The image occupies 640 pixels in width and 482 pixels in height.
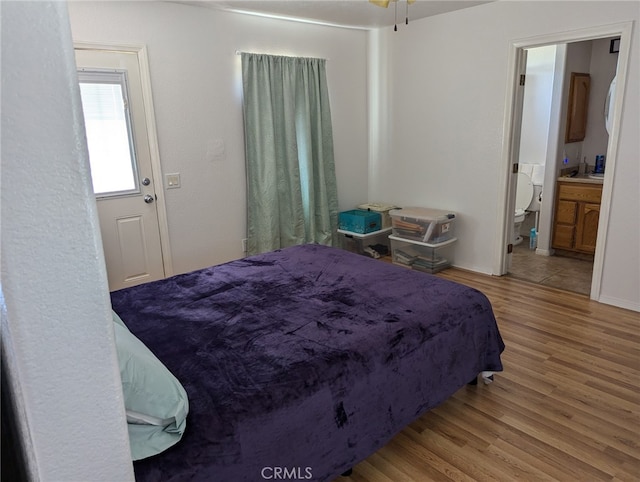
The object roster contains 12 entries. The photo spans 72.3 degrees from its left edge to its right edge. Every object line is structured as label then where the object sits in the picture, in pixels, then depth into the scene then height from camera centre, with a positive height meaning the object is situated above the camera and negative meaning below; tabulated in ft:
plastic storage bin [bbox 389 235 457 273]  14.80 -3.80
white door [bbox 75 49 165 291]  10.97 -0.34
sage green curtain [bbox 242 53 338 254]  13.55 -0.14
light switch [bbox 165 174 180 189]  12.39 -0.86
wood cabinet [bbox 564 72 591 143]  15.33 +1.14
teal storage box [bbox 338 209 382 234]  15.44 -2.67
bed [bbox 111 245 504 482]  4.86 -2.81
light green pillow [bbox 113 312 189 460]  4.37 -2.57
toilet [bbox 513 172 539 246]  17.57 -2.15
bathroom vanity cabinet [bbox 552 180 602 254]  14.94 -2.64
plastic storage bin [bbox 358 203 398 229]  16.12 -2.36
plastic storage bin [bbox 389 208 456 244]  14.37 -2.66
